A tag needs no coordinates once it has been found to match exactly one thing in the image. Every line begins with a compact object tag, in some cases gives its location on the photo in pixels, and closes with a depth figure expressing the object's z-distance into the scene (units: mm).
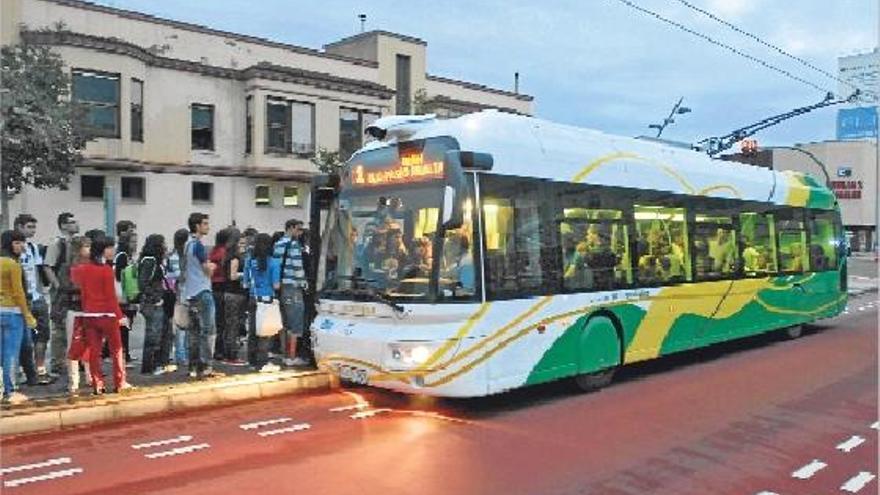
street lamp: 28344
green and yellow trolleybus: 8211
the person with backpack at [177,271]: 9877
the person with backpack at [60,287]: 9219
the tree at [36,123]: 19250
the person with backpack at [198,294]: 9570
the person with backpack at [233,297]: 10516
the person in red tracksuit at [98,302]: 8375
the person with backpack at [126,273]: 9859
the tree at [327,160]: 30734
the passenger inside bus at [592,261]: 9508
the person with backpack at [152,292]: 9625
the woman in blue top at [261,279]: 10719
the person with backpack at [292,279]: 10453
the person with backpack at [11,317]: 8070
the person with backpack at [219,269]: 10492
